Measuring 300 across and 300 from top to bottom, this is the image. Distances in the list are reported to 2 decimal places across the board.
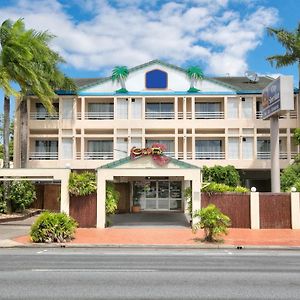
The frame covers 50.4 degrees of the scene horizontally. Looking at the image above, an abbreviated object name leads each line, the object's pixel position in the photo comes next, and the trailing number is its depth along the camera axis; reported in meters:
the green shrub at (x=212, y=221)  12.52
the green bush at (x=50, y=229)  12.64
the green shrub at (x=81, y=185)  16.30
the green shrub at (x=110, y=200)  16.50
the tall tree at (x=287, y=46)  24.31
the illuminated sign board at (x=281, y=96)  16.30
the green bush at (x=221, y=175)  25.45
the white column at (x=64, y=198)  16.27
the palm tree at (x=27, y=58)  18.83
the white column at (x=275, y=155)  17.56
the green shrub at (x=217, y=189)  16.32
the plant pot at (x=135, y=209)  23.91
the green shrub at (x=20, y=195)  20.20
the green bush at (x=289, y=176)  21.13
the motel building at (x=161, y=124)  27.45
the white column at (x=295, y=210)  15.98
